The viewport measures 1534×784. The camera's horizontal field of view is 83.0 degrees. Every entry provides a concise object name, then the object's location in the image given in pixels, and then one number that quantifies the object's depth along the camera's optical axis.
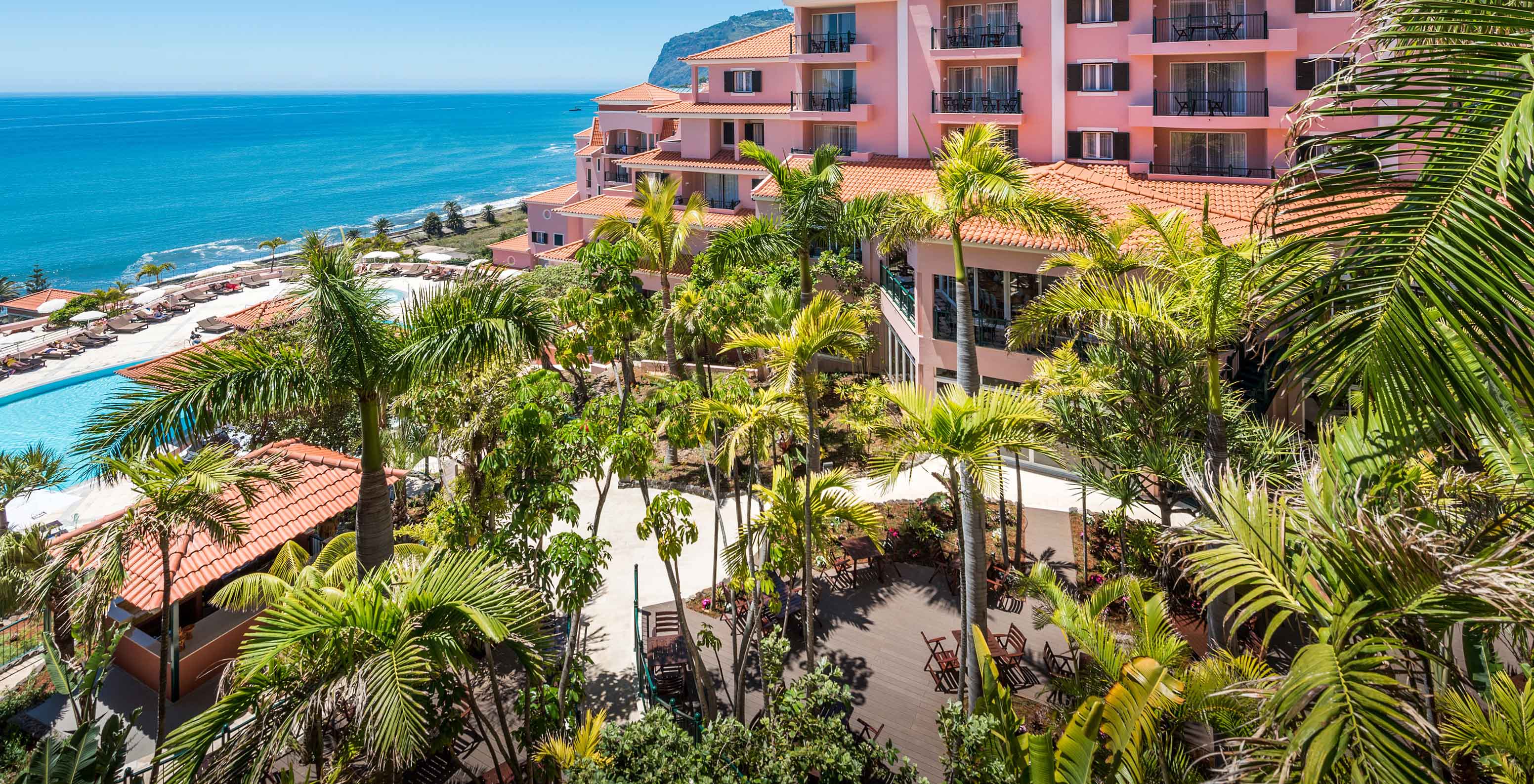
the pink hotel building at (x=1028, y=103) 22.91
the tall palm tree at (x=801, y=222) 23.02
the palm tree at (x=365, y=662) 6.46
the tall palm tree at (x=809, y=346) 11.43
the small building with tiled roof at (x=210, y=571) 13.85
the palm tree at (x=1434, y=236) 2.52
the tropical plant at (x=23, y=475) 18.08
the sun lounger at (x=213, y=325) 51.88
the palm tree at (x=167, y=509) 8.97
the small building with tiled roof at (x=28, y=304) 59.97
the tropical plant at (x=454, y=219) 101.81
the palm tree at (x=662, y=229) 23.20
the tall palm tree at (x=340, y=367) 9.76
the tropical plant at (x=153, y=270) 70.94
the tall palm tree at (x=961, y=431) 9.49
